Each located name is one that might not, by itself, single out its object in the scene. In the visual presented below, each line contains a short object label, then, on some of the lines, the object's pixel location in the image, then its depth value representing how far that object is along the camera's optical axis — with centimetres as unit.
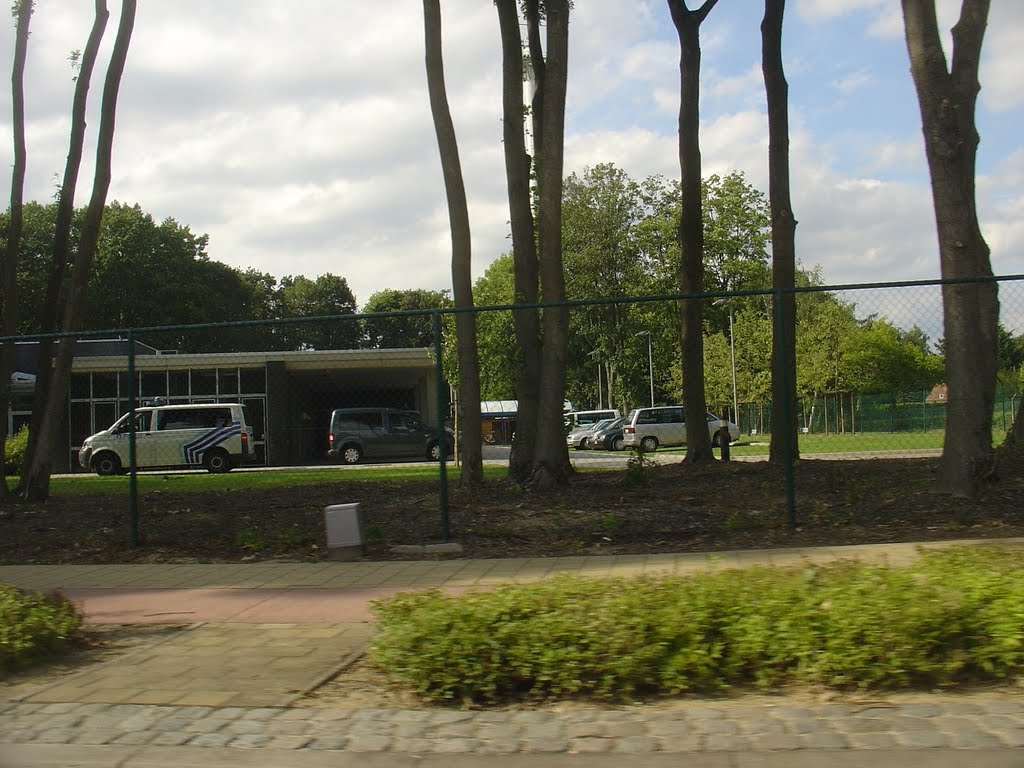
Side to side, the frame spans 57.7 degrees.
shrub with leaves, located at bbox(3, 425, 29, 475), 2491
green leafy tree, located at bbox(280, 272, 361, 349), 7350
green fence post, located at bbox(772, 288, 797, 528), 902
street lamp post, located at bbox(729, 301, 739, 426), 4224
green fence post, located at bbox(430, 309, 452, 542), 888
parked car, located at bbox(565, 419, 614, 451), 4473
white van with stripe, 2580
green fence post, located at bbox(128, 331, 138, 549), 969
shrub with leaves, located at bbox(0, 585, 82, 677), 561
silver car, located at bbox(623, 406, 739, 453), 3706
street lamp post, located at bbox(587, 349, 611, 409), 5013
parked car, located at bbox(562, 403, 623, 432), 4911
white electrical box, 937
